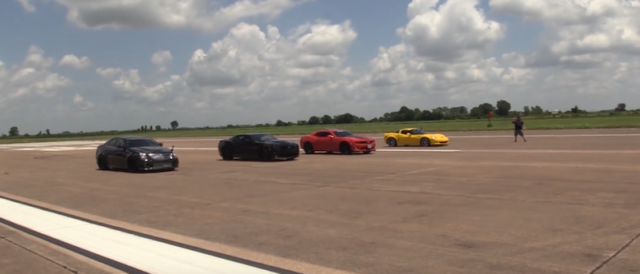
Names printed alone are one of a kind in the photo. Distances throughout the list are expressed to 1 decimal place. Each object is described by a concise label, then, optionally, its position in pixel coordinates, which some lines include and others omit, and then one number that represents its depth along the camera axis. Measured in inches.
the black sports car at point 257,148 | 930.1
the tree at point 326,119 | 5039.4
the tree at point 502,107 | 4922.2
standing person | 1226.8
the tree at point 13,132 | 5703.7
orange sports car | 1034.1
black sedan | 784.3
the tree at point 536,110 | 5089.6
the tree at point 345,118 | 5255.9
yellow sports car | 1243.8
